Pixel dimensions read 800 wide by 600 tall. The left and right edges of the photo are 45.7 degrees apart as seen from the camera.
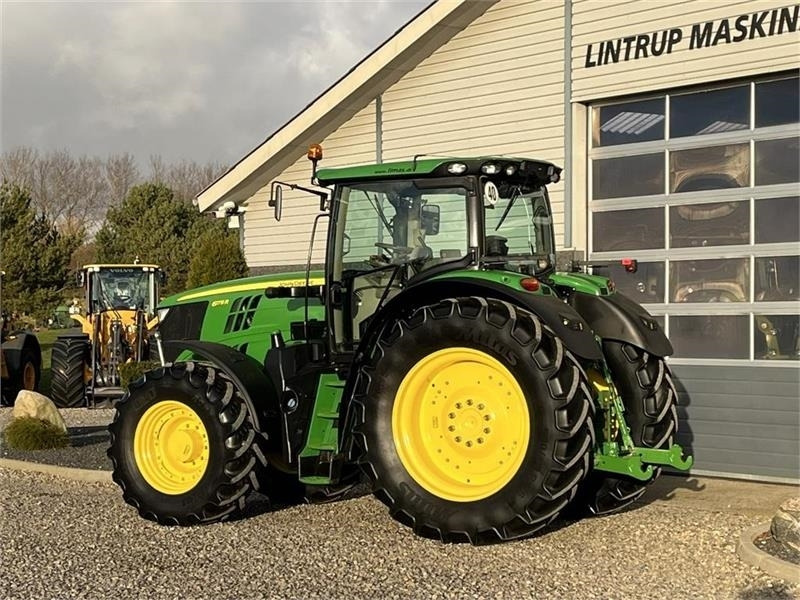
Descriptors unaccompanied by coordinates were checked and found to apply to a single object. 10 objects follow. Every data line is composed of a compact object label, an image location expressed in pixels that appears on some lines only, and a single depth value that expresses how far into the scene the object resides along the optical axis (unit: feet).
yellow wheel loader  49.75
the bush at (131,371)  45.73
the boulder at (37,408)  34.11
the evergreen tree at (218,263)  44.68
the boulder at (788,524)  18.06
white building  28.40
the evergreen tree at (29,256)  113.60
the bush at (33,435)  32.76
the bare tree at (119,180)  198.39
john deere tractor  18.19
